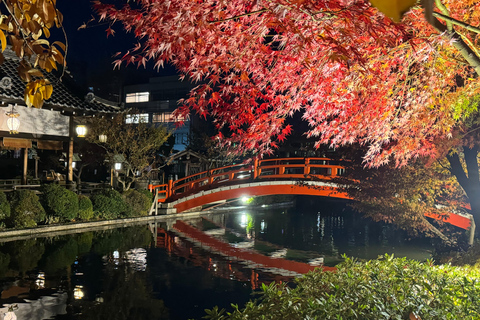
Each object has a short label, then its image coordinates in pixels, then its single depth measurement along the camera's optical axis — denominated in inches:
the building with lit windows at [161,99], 2047.2
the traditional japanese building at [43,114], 671.8
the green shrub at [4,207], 644.3
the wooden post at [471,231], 660.7
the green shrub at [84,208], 772.7
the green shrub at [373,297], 169.9
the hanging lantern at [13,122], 662.5
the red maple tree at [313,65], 207.0
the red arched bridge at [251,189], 812.0
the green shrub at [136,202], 903.7
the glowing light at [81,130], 747.4
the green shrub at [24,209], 658.8
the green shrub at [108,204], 821.2
